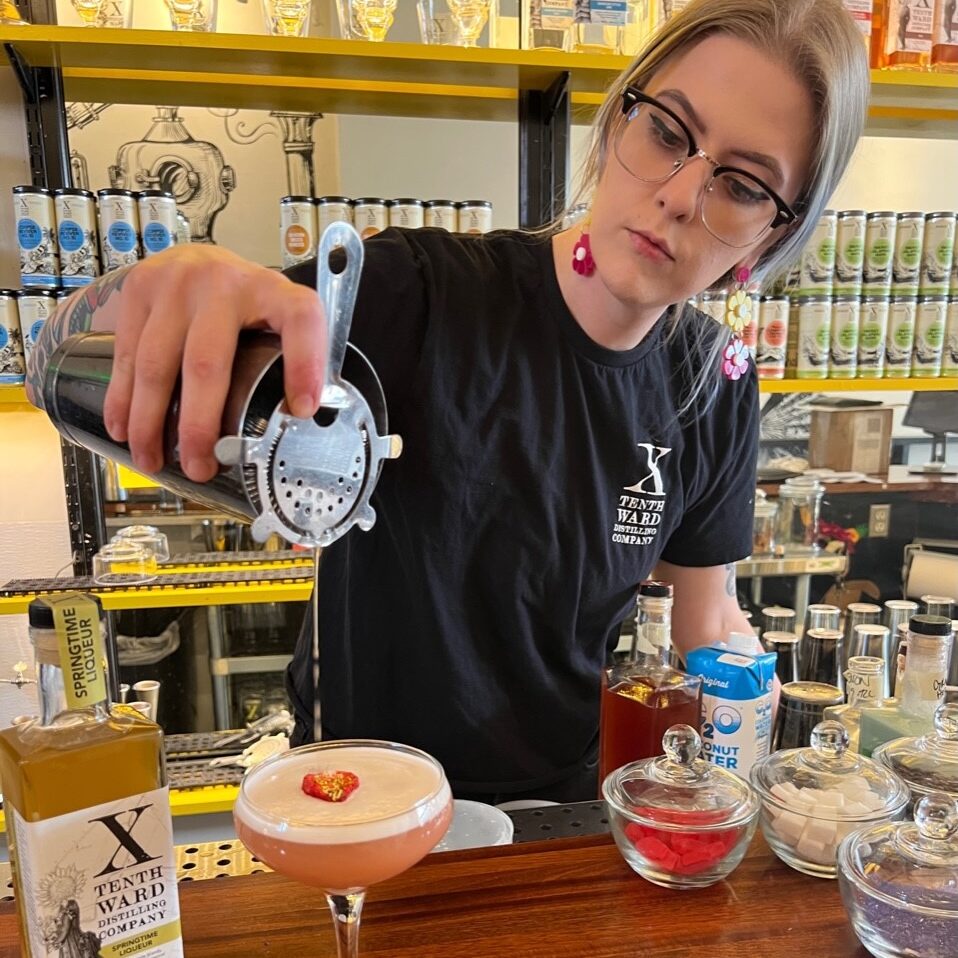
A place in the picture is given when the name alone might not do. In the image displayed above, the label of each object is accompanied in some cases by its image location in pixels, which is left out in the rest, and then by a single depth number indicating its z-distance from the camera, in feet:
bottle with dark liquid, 3.07
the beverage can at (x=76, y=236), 6.00
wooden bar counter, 2.27
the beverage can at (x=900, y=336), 7.38
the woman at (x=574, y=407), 3.42
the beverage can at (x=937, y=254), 7.32
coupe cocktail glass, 2.03
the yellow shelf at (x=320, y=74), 5.73
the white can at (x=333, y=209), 6.36
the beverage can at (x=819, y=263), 7.14
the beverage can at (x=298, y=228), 6.38
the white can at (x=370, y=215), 6.41
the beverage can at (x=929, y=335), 7.39
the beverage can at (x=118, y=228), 6.04
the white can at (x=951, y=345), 7.48
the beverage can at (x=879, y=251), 7.24
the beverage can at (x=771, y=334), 7.18
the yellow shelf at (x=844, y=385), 7.19
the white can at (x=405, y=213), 6.46
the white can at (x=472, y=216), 6.57
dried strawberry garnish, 2.23
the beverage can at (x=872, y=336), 7.32
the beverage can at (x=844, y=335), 7.27
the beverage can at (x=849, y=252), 7.14
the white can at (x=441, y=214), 6.54
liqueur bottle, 1.90
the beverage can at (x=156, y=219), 6.12
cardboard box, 10.96
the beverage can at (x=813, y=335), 7.21
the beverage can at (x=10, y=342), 6.05
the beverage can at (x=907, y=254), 7.30
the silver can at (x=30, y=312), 6.02
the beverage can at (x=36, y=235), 5.93
